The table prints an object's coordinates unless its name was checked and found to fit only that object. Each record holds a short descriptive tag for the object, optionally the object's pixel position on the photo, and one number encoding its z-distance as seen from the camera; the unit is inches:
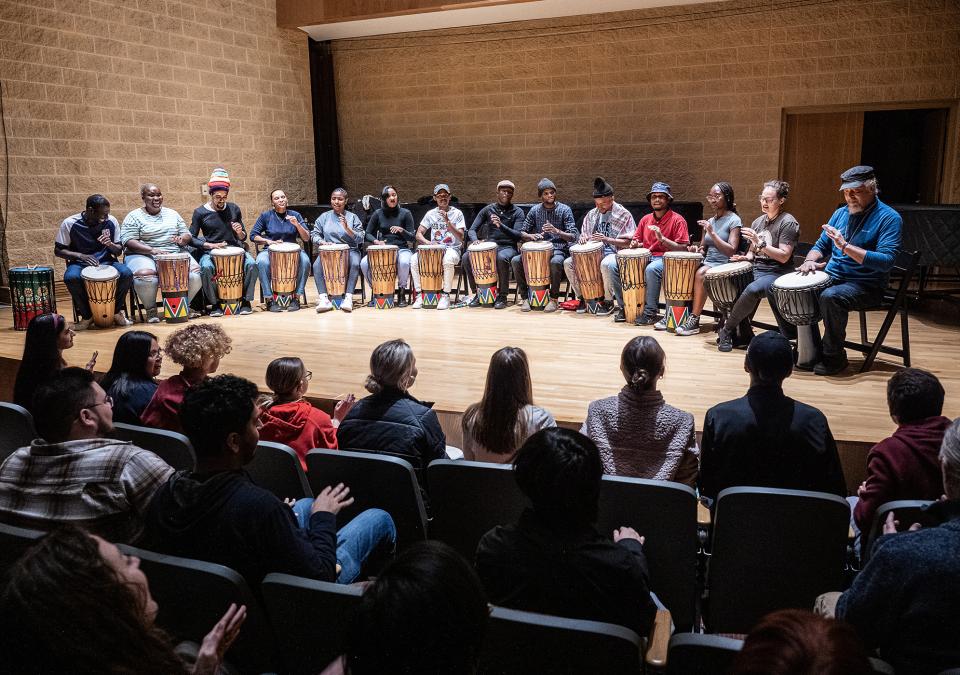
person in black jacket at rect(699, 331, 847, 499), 91.8
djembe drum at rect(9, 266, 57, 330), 239.8
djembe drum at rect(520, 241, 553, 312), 260.4
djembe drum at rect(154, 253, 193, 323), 253.4
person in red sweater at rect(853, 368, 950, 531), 82.2
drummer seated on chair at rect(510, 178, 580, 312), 271.6
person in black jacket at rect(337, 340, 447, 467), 100.1
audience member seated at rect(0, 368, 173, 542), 74.9
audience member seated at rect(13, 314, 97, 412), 128.7
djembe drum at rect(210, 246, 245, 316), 267.0
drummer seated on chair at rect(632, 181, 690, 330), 236.5
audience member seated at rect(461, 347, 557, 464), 99.7
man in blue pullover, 167.9
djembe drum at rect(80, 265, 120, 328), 239.5
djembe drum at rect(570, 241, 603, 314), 251.1
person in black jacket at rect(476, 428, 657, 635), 59.0
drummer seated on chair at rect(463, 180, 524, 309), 278.8
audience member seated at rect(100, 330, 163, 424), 119.0
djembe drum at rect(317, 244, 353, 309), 276.8
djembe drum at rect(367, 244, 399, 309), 274.8
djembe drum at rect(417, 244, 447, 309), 272.8
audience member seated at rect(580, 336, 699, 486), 97.2
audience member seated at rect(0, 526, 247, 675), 36.7
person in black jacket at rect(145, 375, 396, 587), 66.2
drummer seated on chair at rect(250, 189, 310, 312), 285.4
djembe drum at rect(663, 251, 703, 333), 221.3
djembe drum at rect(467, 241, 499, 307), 270.8
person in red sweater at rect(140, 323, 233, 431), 114.3
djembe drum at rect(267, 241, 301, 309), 275.4
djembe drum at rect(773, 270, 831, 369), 172.9
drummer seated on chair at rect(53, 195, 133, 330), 245.1
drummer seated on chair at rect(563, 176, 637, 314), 255.8
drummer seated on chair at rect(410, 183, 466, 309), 281.0
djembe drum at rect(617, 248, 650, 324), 235.8
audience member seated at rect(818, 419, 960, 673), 50.3
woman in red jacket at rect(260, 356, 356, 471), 108.3
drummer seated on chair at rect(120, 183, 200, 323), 257.4
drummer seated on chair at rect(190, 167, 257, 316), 274.9
